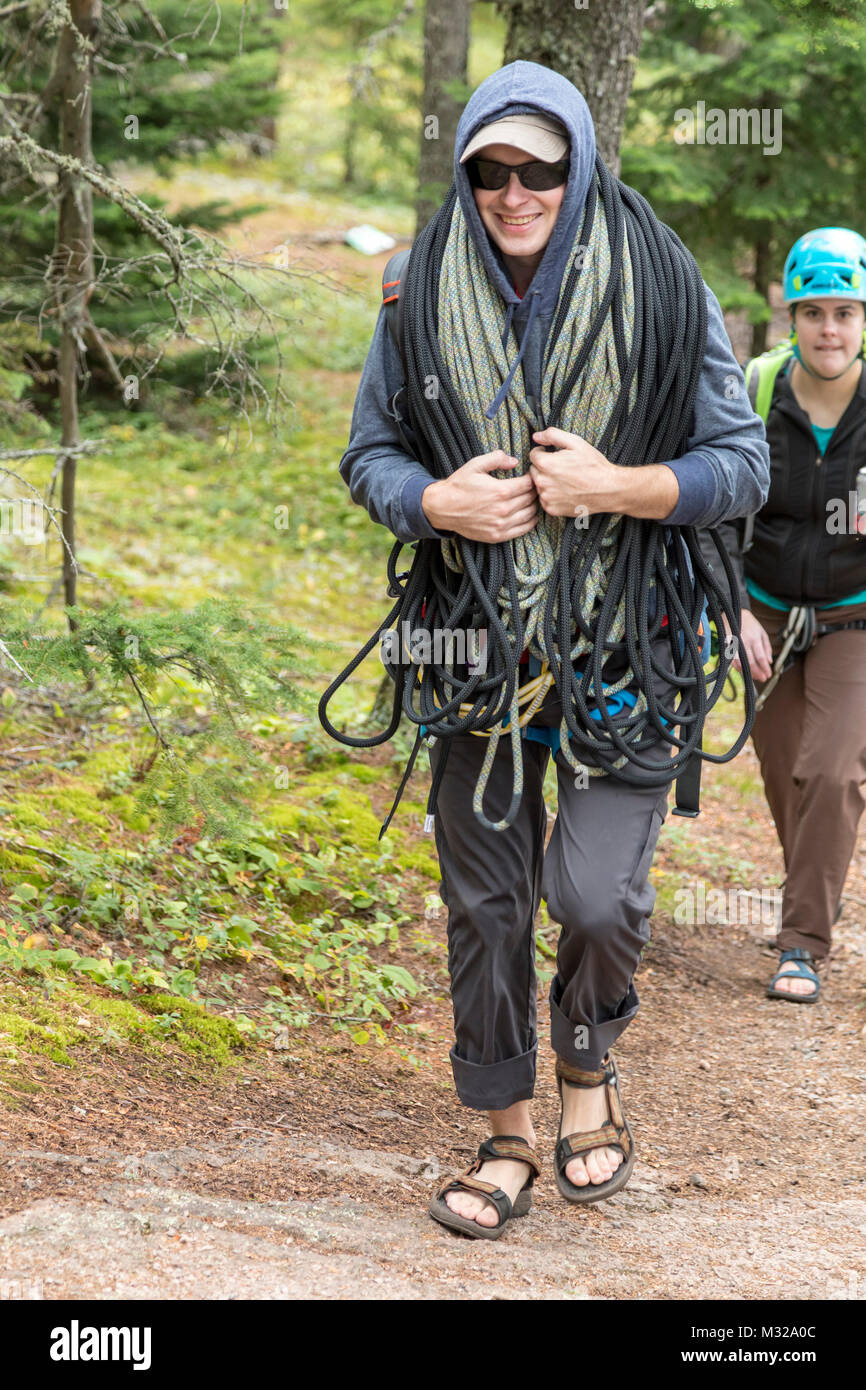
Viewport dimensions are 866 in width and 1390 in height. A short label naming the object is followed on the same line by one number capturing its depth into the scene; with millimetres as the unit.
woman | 4410
